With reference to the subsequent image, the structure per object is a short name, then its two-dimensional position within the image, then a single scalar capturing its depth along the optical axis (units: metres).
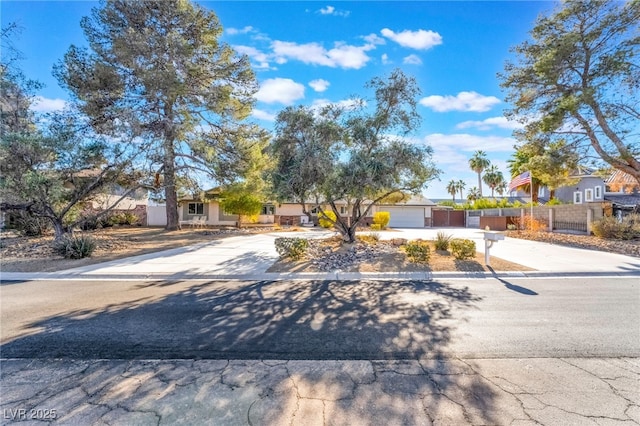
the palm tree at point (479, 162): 50.03
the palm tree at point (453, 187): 59.50
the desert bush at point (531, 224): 20.08
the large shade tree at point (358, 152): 10.52
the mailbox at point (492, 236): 8.96
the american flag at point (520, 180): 18.46
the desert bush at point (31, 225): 16.23
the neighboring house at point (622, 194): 18.59
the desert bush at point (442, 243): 11.25
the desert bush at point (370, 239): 13.83
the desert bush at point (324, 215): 12.68
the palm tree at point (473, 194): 51.22
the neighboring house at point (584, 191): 26.73
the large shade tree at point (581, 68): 14.12
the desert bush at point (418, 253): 9.53
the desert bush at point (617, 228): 14.69
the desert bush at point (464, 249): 9.90
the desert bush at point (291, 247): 10.16
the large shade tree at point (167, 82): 14.67
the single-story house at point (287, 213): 30.67
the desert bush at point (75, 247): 10.82
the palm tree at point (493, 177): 46.34
